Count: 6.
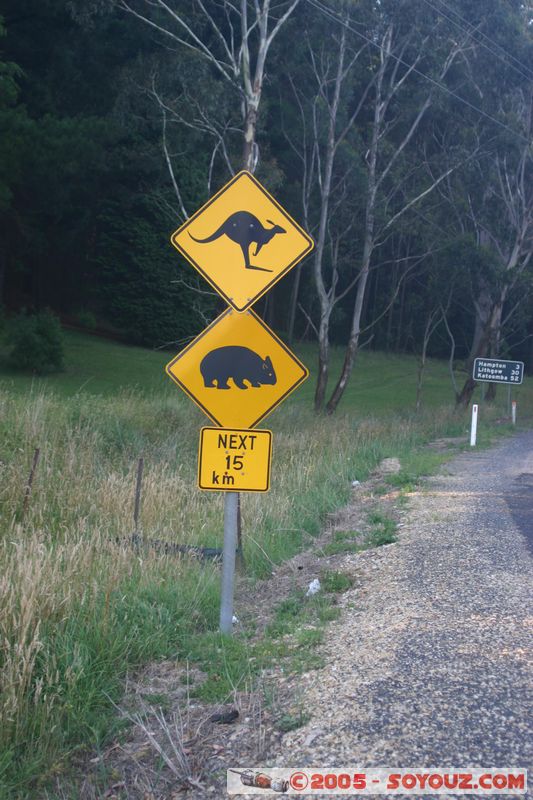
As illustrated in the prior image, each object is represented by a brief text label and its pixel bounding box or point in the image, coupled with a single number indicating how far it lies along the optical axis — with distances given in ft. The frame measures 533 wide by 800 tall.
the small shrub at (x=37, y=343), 97.71
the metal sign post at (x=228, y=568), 19.93
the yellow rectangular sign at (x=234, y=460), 19.85
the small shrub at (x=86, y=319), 138.62
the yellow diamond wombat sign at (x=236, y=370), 19.85
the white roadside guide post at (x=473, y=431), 65.51
